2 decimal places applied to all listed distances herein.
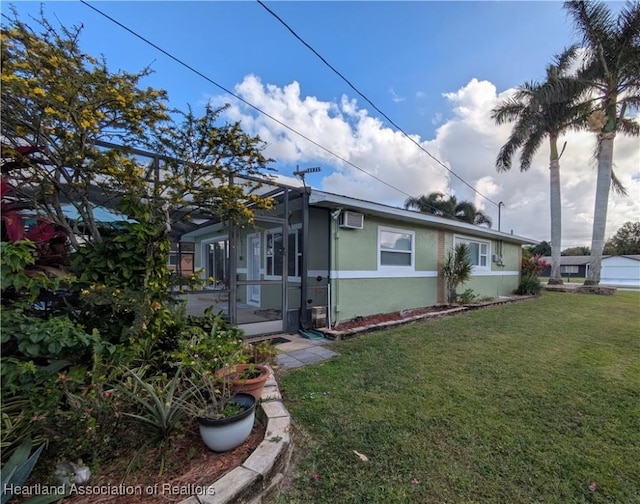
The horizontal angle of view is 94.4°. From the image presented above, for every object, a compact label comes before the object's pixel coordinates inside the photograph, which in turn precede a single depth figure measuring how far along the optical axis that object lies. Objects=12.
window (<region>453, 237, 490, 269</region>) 11.11
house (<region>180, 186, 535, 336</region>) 6.05
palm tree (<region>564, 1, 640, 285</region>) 12.38
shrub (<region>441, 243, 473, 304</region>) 9.38
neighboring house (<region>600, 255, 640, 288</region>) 36.47
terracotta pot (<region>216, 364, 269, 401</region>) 2.67
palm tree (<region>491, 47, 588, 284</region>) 14.48
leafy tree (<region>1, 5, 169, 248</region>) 2.37
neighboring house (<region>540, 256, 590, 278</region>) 51.44
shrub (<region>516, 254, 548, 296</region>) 13.51
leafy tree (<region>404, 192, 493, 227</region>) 24.84
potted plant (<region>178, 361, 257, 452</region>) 2.12
